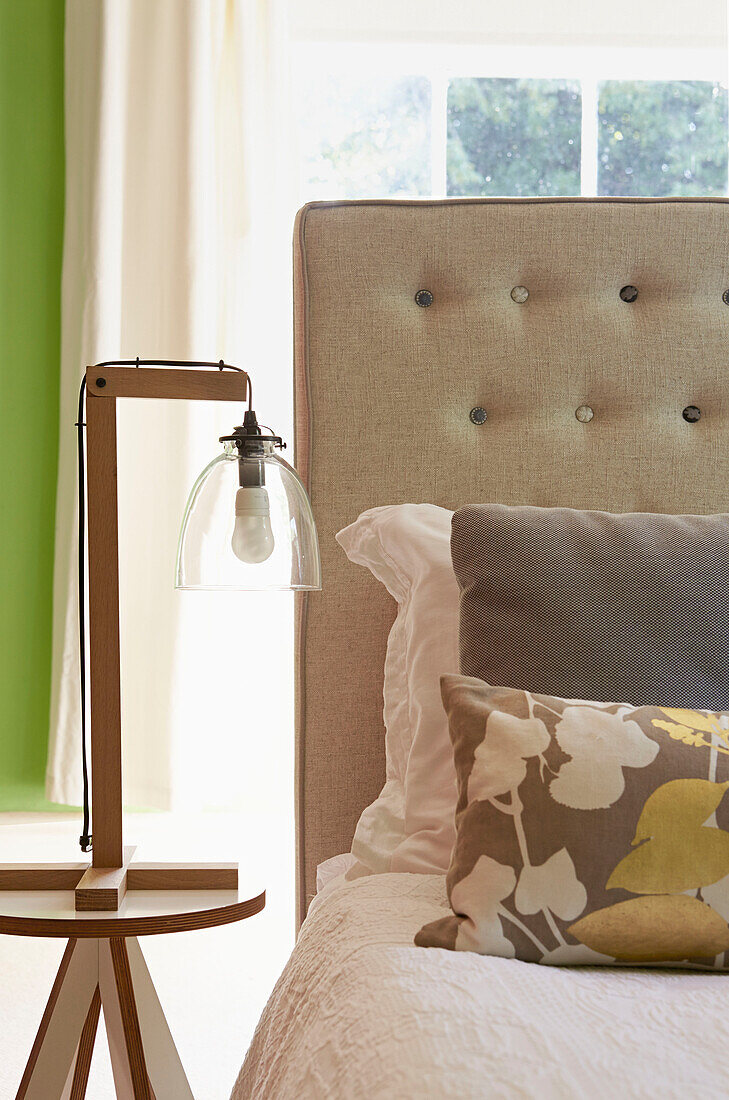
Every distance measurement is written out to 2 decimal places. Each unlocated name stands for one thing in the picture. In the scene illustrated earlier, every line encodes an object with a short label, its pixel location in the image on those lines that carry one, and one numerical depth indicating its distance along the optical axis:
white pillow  1.10
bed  1.43
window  2.72
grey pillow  1.04
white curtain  2.37
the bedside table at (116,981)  0.94
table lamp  0.98
